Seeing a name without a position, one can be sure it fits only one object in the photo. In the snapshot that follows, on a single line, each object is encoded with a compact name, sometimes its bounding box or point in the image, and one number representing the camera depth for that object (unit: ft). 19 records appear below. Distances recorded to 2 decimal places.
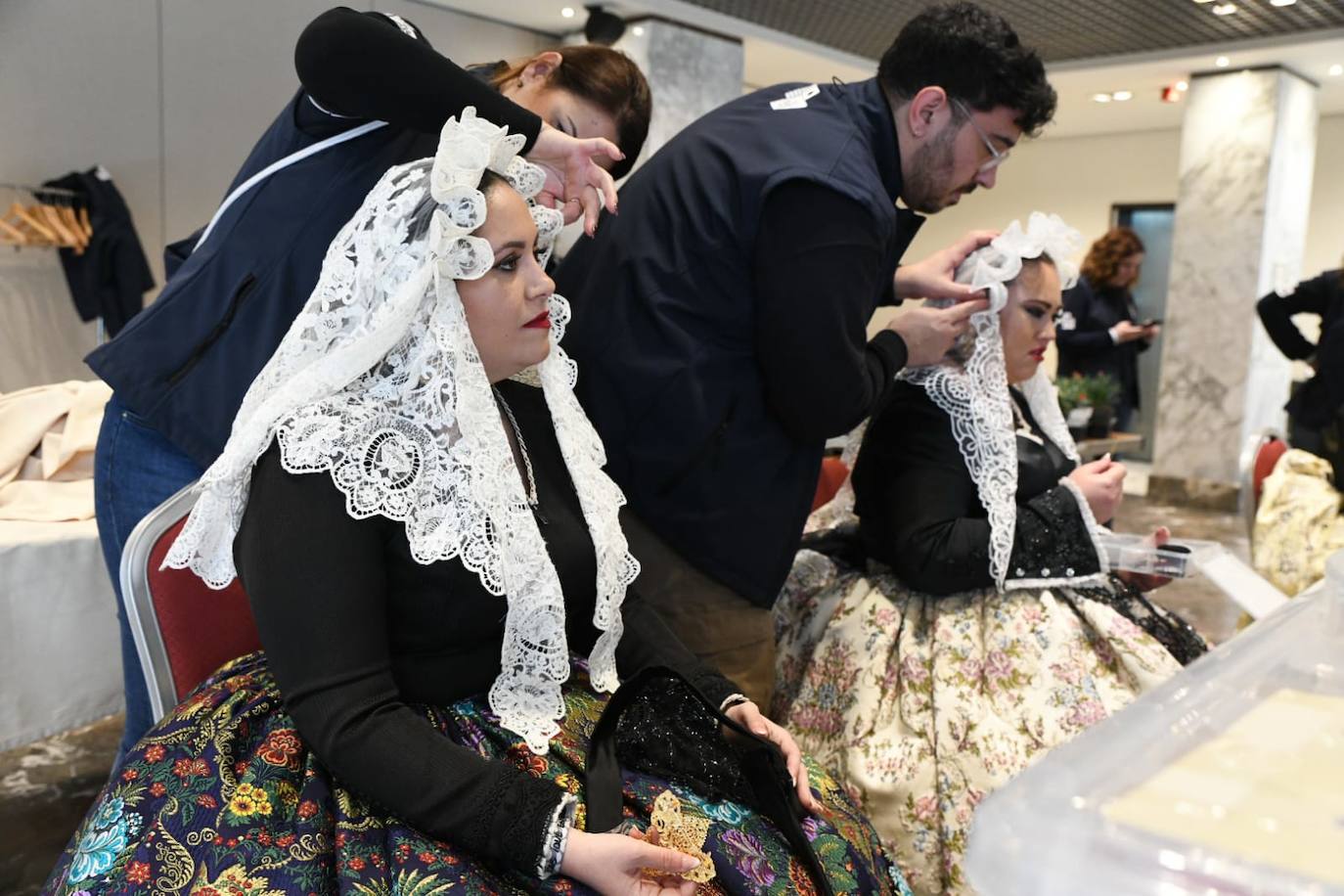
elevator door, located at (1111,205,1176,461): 32.65
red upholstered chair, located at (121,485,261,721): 4.80
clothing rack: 15.57
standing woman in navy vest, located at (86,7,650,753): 5.18
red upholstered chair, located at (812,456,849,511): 8.79
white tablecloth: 6.77
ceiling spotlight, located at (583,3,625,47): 19.97
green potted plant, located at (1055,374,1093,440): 14.90
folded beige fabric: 7.39
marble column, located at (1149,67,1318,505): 22.27
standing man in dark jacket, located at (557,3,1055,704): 5.46
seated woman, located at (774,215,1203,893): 6.09
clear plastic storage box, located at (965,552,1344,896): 1.90
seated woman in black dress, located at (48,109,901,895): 3.73
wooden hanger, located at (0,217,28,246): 15.36
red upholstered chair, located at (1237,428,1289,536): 9.91
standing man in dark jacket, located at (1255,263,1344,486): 9.53
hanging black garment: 16.29
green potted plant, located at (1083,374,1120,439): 15.78
